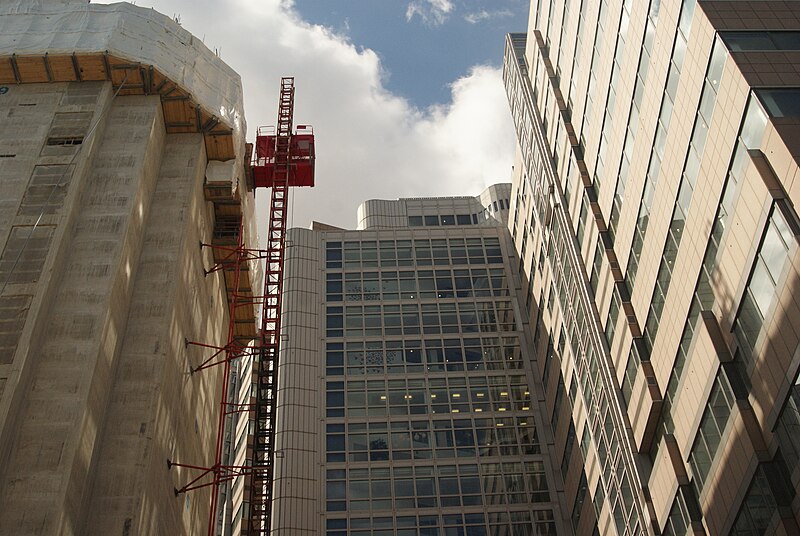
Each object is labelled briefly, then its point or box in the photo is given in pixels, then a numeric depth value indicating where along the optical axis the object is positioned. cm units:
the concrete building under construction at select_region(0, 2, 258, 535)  3503
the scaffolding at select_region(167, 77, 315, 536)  5194
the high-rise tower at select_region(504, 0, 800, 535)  3067
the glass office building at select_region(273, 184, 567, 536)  6091
